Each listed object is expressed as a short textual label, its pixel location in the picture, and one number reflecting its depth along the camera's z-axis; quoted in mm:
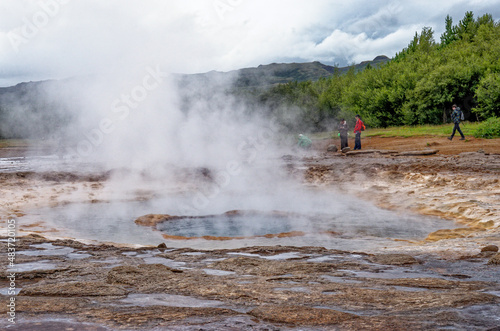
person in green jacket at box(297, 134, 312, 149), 22797
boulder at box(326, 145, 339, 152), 21234
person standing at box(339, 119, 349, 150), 20673
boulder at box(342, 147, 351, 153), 19894
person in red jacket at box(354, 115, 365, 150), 19953
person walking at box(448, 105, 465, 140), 18422
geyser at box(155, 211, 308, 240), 6773
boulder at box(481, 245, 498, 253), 4809
